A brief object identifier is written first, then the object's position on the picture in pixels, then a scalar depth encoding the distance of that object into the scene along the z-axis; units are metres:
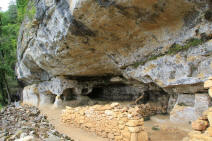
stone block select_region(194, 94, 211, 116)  4.36
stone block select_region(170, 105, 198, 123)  4.81
